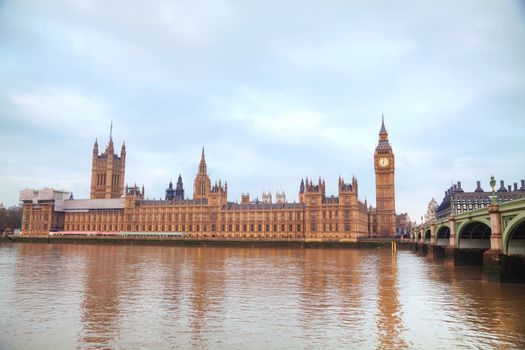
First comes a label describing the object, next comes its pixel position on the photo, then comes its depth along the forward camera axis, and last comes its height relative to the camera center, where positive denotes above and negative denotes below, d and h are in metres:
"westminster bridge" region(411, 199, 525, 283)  32.34 -0.27
